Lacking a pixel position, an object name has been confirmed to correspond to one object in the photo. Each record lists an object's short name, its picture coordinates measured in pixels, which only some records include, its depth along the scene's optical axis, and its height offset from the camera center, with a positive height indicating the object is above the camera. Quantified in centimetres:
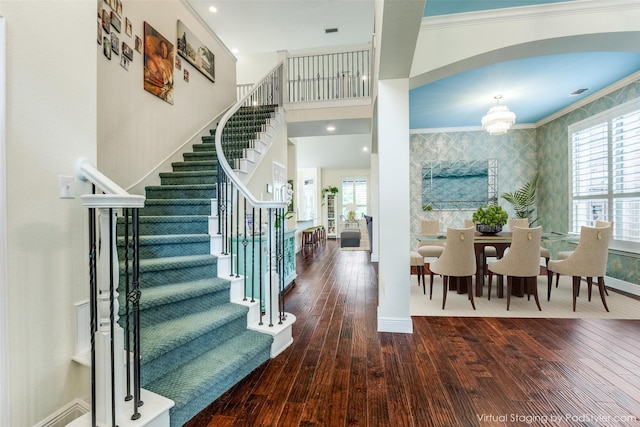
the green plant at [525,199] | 577 +23
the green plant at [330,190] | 1212 +87
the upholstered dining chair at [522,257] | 316 -53
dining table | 356 -50
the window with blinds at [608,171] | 388 +58
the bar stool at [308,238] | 863 -84
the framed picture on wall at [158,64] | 360 +193
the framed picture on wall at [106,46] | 298 +173
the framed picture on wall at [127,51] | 323 +183
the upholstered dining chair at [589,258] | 312 -54
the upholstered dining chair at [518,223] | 474 -21
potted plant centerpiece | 386 -12
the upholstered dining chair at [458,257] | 318 -54
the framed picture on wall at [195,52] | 424 +252
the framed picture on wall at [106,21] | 293 +197
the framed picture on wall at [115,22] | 305 +204
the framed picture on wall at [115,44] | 308 +182
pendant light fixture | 419 +133
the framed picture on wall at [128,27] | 325 +211
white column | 274 +11
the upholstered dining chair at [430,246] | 443 -60
